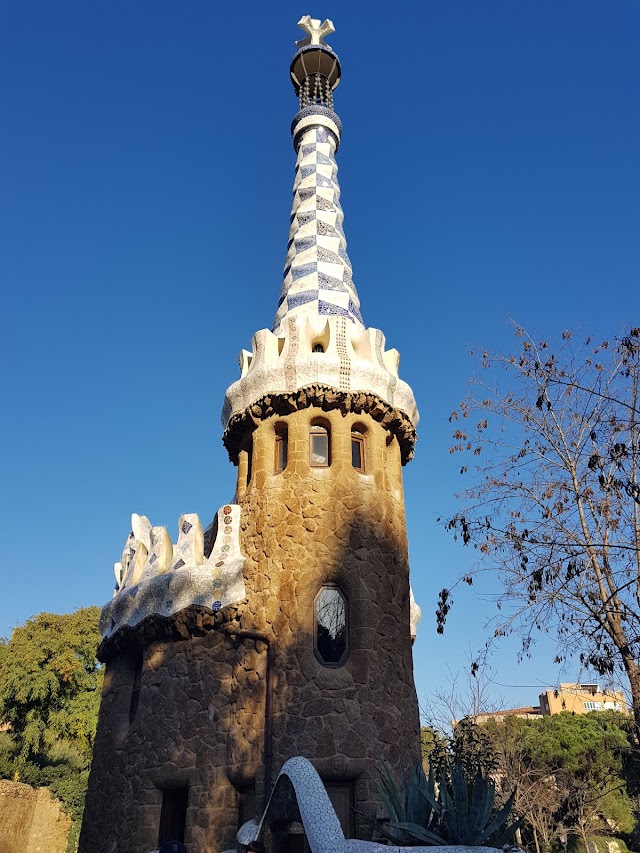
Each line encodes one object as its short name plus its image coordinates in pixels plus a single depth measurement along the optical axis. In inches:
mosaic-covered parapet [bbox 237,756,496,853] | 173.7
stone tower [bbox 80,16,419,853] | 307.4
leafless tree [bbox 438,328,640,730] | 273.6
